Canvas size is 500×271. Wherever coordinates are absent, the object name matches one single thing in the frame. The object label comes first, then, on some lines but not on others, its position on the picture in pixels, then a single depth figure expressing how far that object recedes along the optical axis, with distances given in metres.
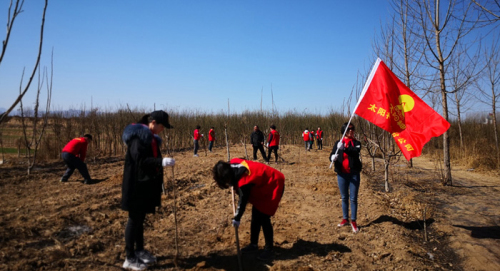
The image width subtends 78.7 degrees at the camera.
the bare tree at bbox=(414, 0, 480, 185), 7.50
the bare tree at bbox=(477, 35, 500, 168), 12.69
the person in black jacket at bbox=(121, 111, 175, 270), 2.89
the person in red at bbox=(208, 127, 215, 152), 14.18
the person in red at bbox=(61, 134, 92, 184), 7.28
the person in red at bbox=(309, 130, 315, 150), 16.58
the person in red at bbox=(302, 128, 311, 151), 15.88
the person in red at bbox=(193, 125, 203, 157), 13.12
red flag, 4.27
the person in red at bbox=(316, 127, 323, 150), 17.88
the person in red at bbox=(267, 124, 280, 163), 10.80
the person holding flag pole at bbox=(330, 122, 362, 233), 4.18
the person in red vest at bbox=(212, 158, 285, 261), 3.09
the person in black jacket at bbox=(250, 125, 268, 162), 11.07
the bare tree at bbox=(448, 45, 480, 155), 11.85
